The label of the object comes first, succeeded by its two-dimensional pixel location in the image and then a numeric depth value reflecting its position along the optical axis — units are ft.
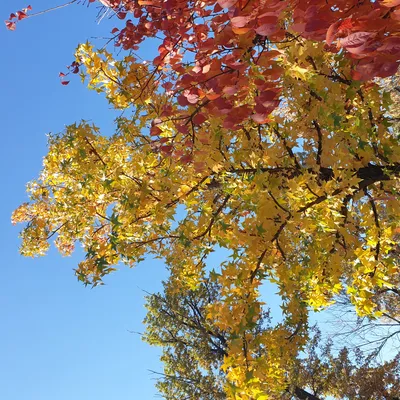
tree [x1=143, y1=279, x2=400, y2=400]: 31.53
